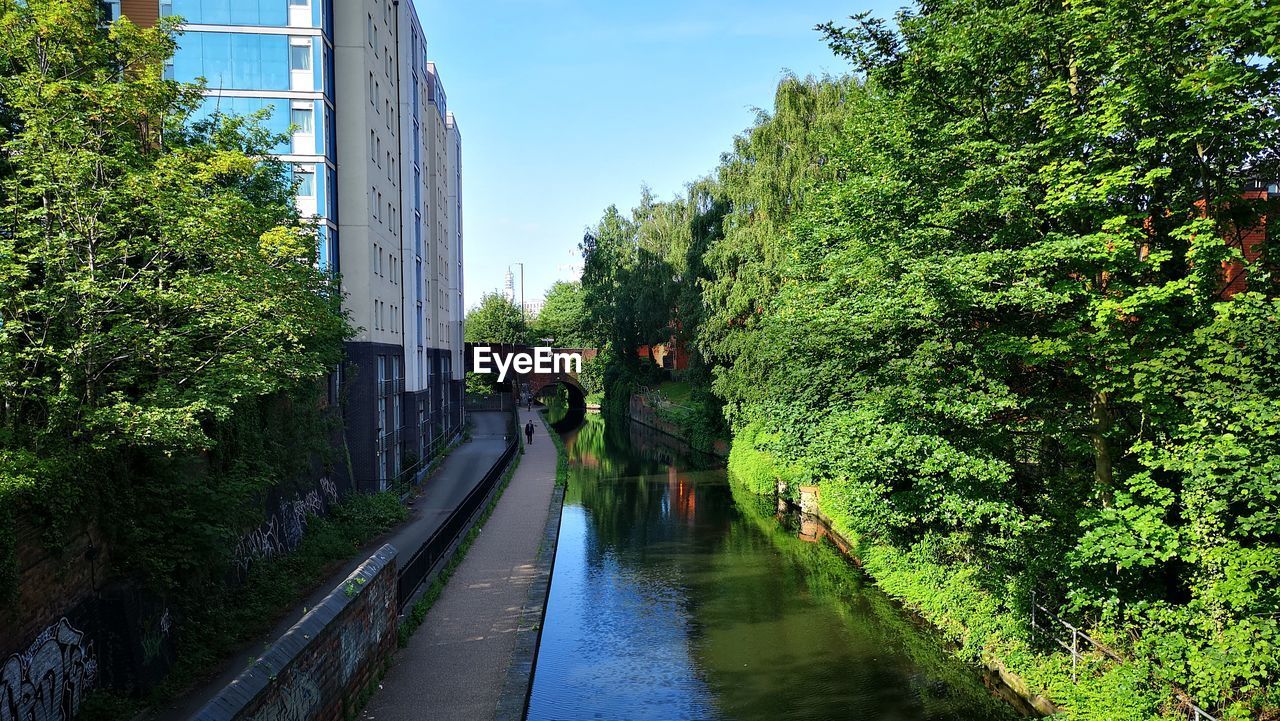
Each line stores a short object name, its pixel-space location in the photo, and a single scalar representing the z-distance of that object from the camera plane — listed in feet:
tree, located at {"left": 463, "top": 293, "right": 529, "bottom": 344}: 282.15
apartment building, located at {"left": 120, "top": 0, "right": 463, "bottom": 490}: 77.00
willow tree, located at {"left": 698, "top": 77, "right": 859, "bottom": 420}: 102.31
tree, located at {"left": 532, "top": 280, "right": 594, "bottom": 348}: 233.35
